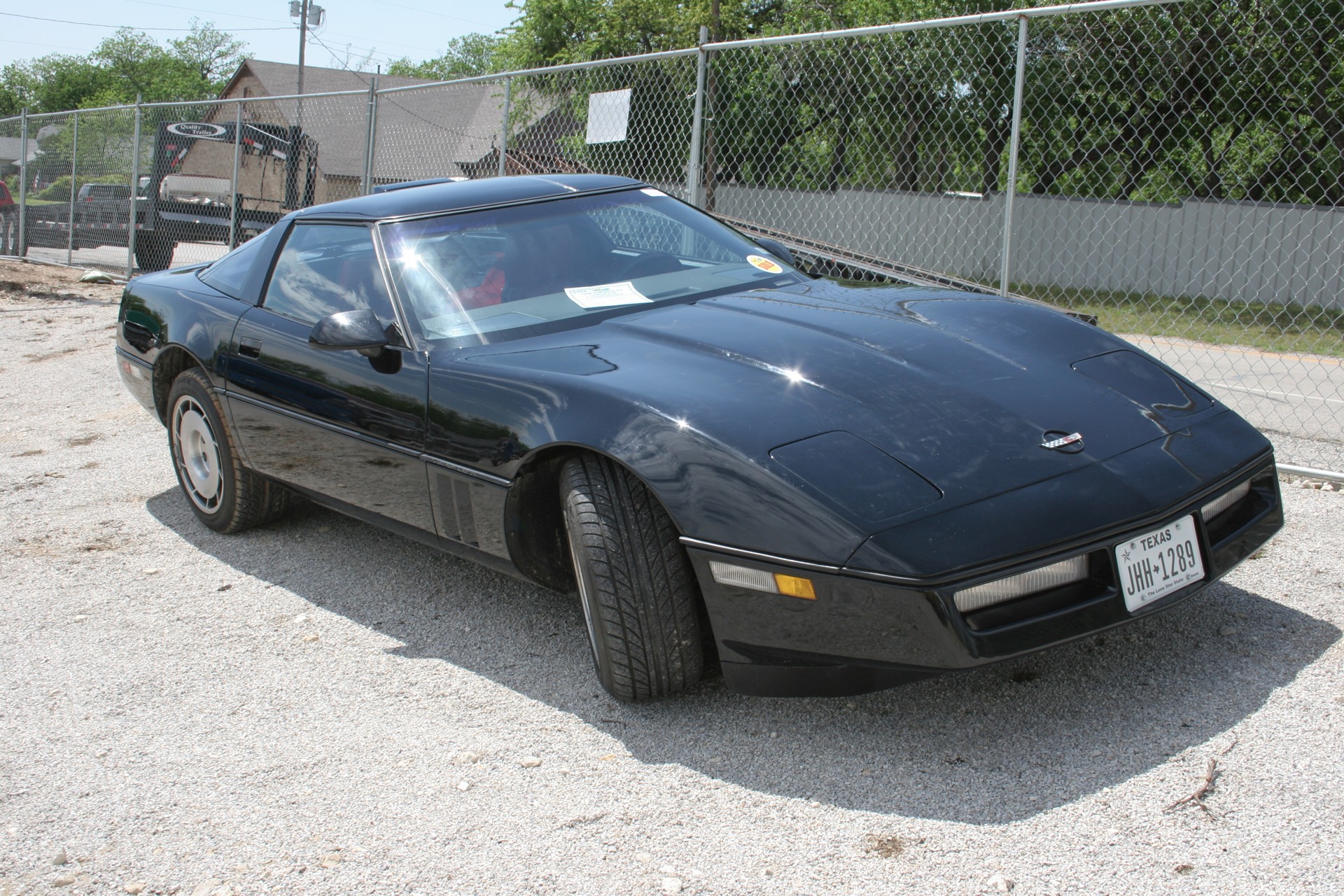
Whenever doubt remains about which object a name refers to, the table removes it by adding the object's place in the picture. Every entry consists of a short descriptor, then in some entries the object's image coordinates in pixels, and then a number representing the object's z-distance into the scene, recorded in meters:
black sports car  2.43
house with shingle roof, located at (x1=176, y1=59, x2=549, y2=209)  10.45
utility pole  12.42
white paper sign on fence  7.07
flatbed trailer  13.73
